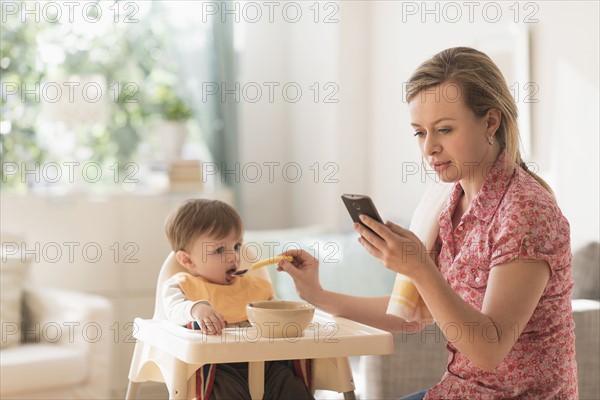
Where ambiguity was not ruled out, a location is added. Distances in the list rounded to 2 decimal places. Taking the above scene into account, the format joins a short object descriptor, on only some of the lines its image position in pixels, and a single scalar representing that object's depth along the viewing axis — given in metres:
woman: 2.54
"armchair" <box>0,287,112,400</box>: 3.81
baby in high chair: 2.85
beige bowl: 2.73
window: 5.30
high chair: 2.68
